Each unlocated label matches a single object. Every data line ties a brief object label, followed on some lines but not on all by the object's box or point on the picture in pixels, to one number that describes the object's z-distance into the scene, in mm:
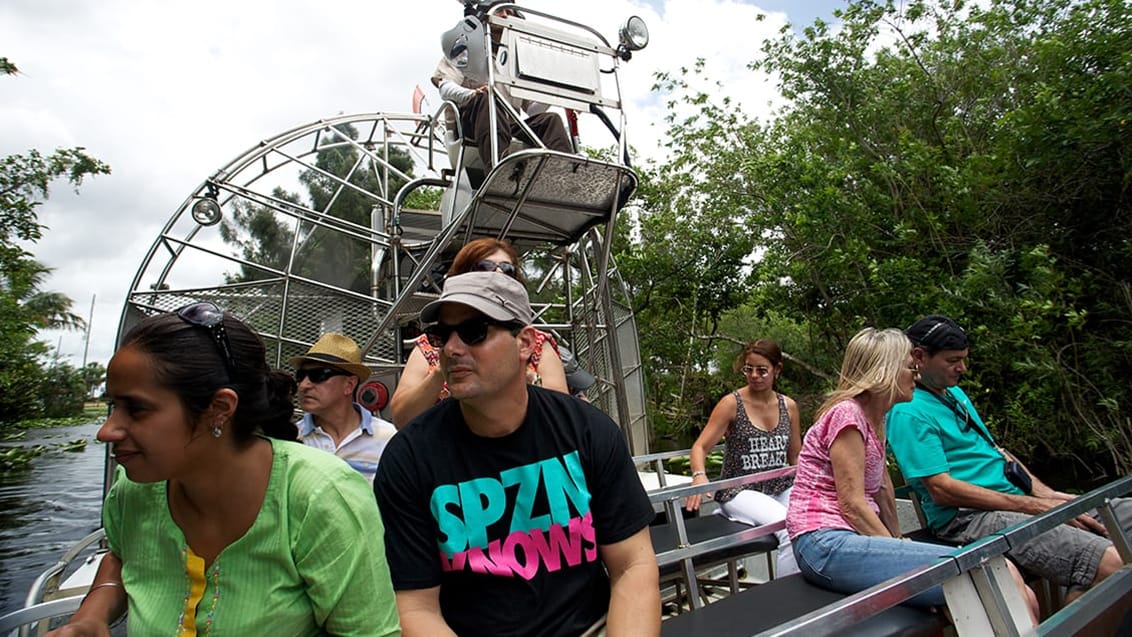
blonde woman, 2371
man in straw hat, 3240
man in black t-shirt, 1767
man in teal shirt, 2805
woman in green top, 1350
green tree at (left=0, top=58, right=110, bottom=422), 14867
